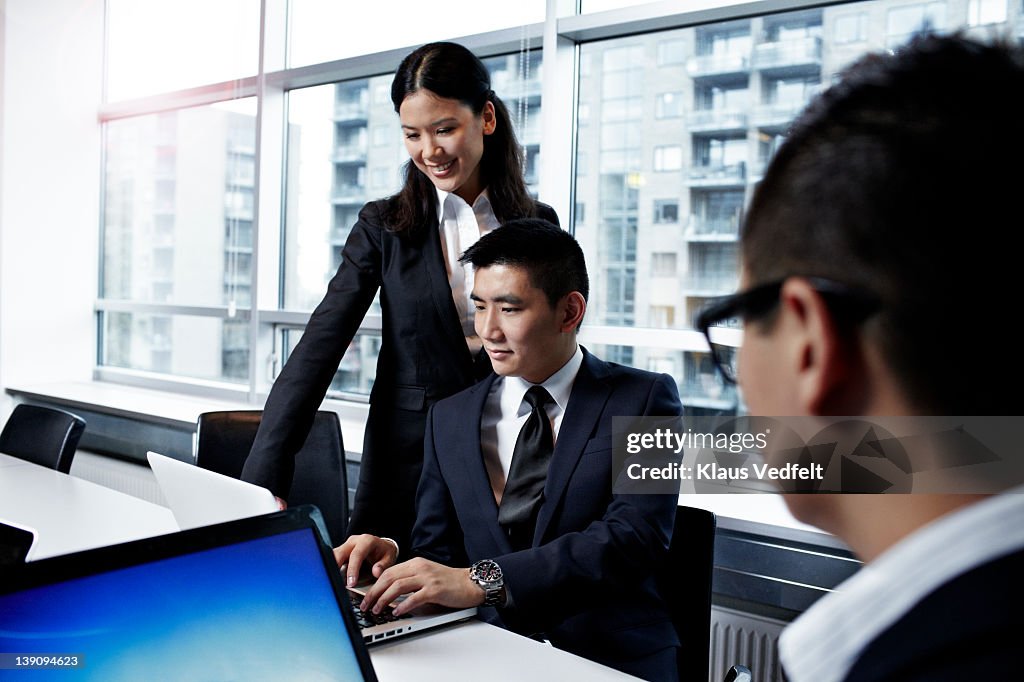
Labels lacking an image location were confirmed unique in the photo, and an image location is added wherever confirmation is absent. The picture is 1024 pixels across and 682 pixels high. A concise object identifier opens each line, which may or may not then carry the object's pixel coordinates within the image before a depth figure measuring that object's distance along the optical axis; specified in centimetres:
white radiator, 233
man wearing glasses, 46
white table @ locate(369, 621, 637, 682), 123
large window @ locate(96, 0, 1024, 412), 272
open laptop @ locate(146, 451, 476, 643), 126
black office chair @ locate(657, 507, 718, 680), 164
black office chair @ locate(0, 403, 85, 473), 276
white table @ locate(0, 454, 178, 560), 198
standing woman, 199
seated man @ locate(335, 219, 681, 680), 149
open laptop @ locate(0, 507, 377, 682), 83
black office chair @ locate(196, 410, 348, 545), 251
